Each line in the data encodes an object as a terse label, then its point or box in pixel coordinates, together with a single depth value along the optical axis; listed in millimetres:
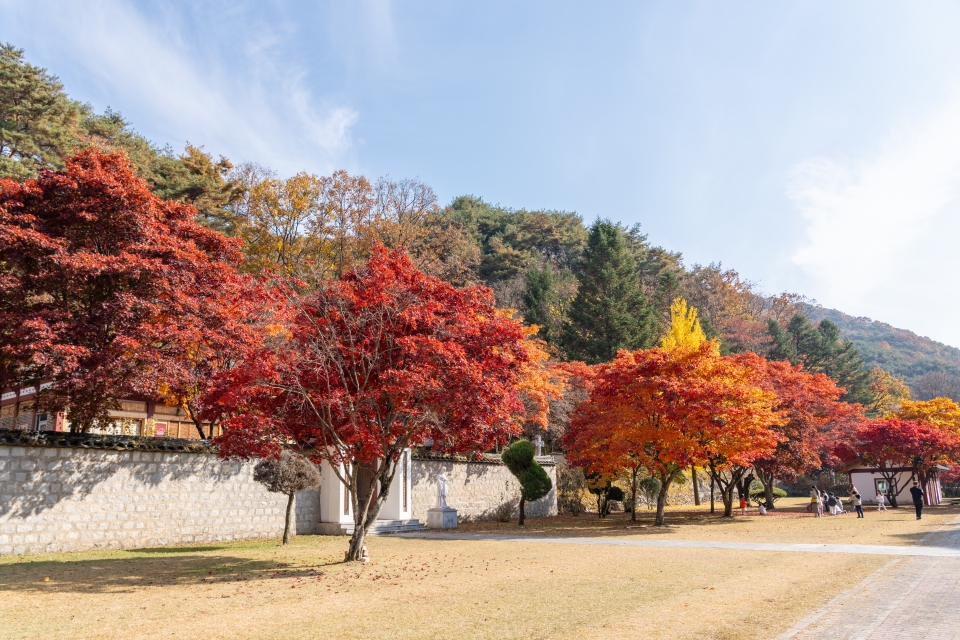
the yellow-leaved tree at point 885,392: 59188
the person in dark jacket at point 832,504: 29031
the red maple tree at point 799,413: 28734
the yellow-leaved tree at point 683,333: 33625
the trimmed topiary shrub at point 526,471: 23359
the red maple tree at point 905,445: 32656
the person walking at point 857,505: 26781
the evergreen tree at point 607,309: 40812
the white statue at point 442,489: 22766
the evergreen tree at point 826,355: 57750
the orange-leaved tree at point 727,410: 20188
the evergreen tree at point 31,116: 25297
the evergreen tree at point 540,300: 43531
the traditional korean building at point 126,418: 20875
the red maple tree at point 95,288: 12938
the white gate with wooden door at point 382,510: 19188
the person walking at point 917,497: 23984
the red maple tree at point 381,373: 11391
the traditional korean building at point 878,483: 37125
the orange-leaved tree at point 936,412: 36156
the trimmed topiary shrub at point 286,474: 15562
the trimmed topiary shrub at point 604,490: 27031
